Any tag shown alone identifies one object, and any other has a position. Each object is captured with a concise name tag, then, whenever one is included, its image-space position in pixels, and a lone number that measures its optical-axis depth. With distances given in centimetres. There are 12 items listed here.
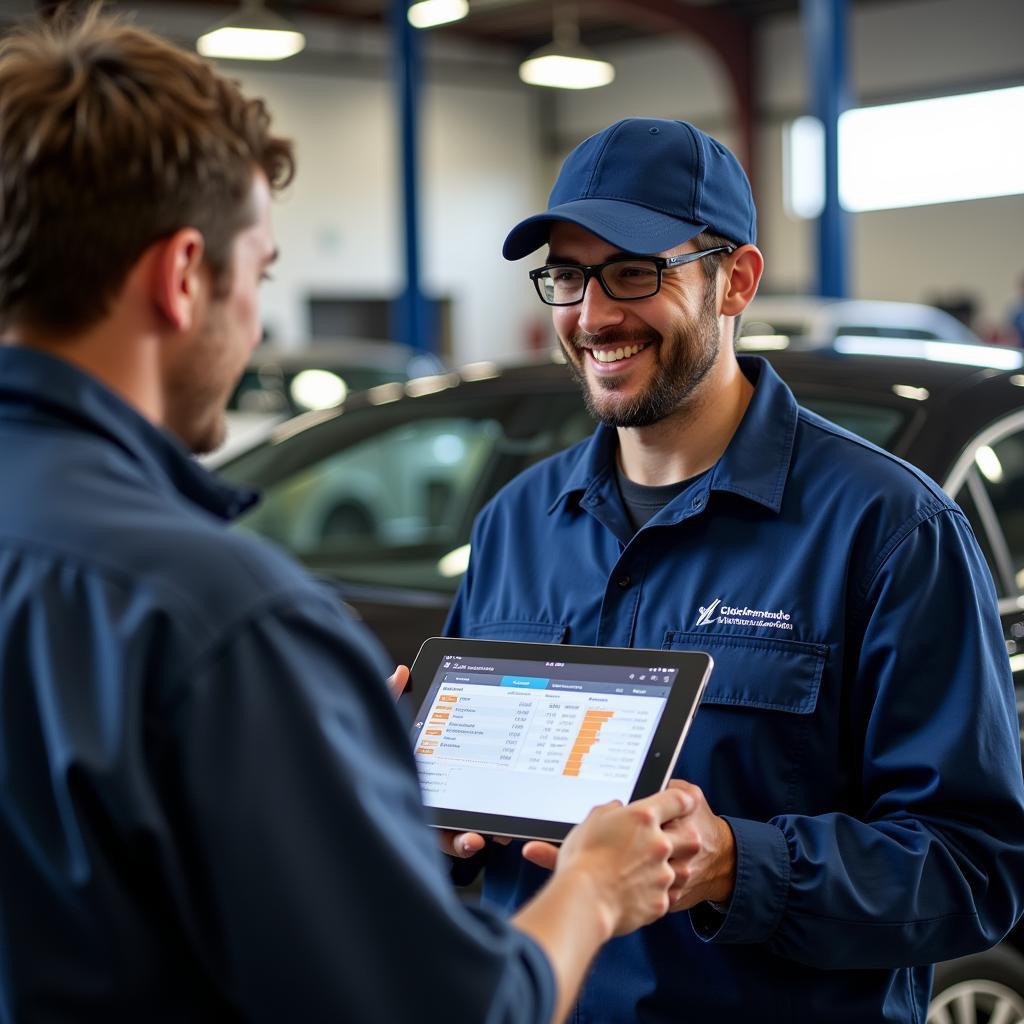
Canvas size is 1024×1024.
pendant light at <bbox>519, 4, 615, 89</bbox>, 1293
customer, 97
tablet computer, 154
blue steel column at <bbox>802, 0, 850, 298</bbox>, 1009
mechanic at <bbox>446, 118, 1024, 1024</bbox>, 168
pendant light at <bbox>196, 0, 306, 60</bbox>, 1091
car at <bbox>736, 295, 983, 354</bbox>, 802
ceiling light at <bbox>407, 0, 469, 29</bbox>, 1170
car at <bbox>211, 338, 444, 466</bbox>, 848
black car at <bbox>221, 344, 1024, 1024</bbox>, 273
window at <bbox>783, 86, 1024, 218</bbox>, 1731
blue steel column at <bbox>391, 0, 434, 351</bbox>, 1188
